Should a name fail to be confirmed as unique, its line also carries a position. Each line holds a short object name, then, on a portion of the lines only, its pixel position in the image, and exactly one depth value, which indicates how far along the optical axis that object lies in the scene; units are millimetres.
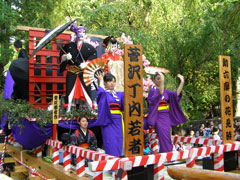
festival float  3617
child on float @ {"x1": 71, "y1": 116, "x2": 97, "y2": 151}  5250
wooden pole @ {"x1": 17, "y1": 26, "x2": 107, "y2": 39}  7379
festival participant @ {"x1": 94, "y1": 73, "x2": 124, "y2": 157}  4703
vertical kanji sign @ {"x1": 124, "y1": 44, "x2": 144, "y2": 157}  3611
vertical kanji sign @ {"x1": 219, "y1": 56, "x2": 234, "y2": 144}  4824
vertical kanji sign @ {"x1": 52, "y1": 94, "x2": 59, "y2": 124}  5577
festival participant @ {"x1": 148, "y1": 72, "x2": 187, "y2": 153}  4945
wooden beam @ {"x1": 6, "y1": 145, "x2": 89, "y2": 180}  4591
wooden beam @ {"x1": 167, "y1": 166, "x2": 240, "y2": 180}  1844
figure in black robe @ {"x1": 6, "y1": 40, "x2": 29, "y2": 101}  7039
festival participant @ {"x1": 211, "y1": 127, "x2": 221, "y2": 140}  7330
